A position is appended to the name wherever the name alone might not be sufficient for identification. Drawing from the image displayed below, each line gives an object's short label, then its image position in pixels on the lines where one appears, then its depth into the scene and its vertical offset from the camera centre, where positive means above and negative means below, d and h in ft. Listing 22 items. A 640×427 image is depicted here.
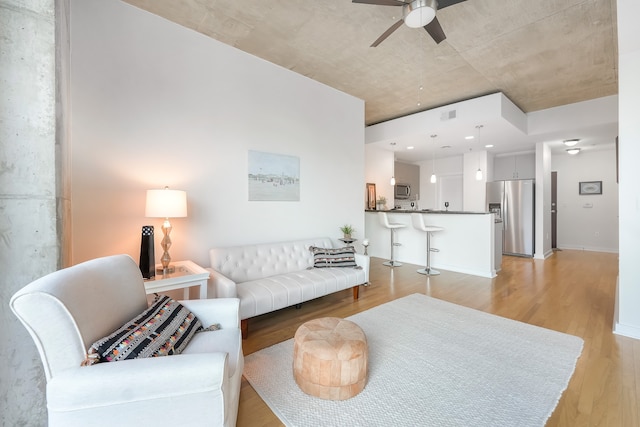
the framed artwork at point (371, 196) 21.99 +1.20
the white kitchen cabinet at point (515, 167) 23.80 +3.88
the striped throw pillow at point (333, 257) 11.82 -1.97
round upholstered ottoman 5.45 -3.05
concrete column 4.47 +0.53
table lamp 7.98 +0.13
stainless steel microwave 26.00 +1.89
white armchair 3.39 -2.07
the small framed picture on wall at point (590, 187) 22.66 +1.87
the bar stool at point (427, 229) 16.26 -1.12
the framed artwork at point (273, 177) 11.53 +1.52
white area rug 5.26 -3.83
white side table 7.24 -1.84
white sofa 8.49 -2.43
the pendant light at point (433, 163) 25.57 +4.83
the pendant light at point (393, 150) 21.33 +5.13
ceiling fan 7.18 +5.35
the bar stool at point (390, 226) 18.11 -0.97
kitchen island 15.62 -1.93
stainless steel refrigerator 21.18 -0.22
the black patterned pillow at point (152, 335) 3.92 -2.00
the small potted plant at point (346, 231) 14.51 -1.04
